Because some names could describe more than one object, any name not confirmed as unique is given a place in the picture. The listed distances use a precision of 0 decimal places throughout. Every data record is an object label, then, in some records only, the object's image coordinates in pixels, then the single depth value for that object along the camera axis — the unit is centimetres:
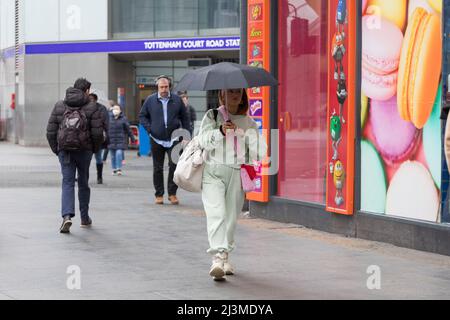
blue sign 3188
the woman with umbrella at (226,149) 816
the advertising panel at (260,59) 1252
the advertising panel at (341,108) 1081
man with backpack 1124
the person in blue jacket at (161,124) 1463
